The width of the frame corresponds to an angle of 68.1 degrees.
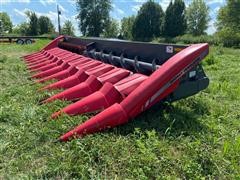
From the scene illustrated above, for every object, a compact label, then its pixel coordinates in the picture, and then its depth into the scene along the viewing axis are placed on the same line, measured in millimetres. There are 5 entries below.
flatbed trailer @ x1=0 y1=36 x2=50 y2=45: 14209
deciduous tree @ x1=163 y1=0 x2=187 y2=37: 25783
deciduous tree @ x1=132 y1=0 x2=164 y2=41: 27346
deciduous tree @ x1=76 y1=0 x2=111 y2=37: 31497
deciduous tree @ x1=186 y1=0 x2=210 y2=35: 32415
